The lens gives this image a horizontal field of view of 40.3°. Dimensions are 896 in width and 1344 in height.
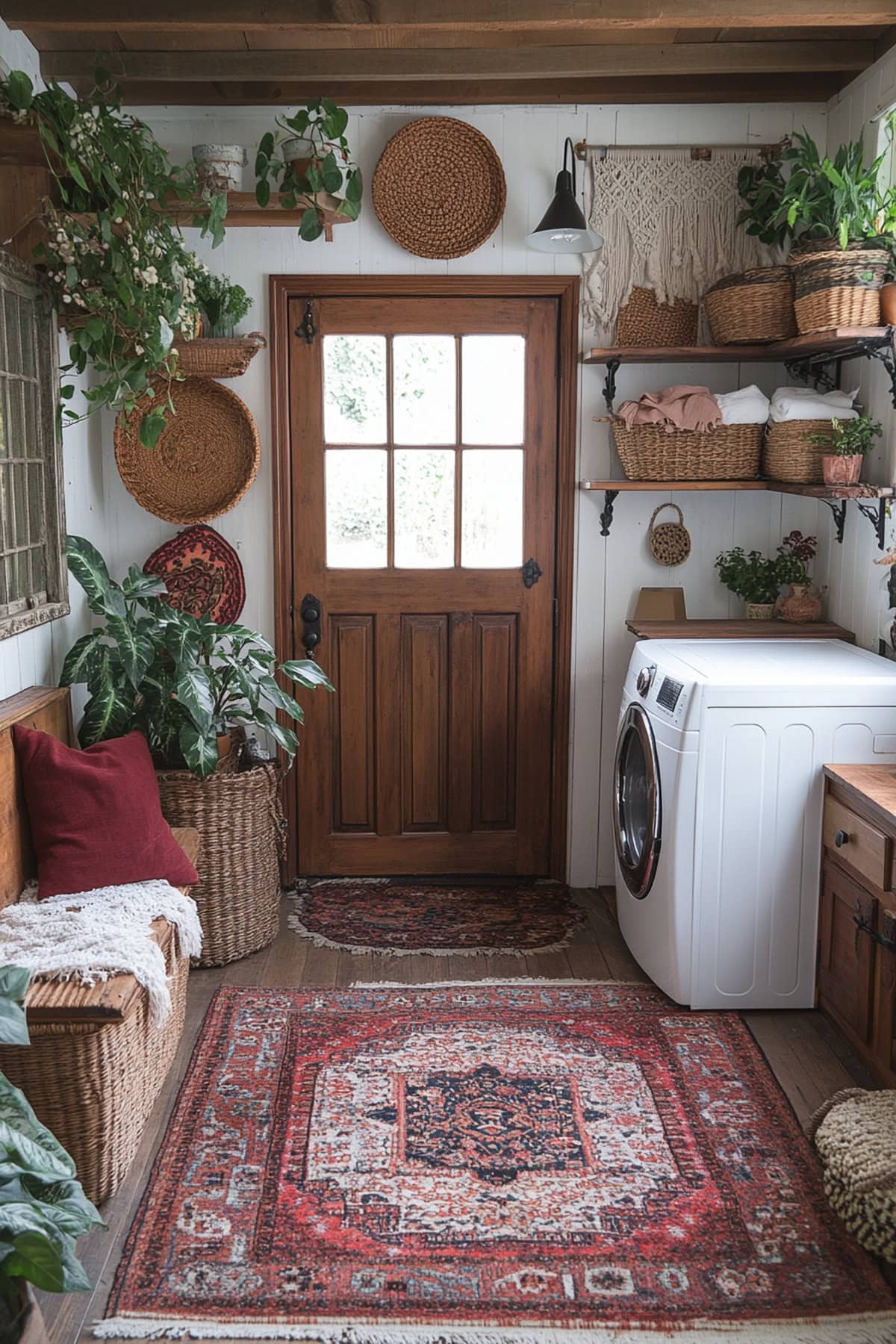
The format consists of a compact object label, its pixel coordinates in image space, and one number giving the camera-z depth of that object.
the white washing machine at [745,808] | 3.01
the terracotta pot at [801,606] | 3.84
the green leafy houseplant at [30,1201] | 1.55
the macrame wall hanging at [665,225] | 3.82
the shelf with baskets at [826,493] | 3.20
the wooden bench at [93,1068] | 2.24
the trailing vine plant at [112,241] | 2.74
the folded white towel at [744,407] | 3.67
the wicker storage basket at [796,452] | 3.48
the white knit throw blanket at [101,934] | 2.36
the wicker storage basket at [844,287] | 3.17
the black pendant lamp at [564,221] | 3.55
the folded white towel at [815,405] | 3.49
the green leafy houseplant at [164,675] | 3.24
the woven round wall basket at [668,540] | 3.98
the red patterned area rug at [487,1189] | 2.08
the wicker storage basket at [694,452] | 3.70
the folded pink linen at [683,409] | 3.67
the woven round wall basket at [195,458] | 3.83
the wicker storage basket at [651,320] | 3.86
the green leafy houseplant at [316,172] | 3.34
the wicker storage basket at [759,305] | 3.56
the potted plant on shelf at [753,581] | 3.95
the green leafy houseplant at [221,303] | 3.64
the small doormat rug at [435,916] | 3.66
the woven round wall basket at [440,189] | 3.77
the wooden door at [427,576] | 3.96
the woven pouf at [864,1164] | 2.21
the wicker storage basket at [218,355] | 3.63
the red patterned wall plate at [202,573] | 3.94
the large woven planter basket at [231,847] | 3.39
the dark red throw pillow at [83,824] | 2.79
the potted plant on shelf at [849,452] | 3.31
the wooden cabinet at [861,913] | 2.65
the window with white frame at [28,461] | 2.94
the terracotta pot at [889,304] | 3.14
